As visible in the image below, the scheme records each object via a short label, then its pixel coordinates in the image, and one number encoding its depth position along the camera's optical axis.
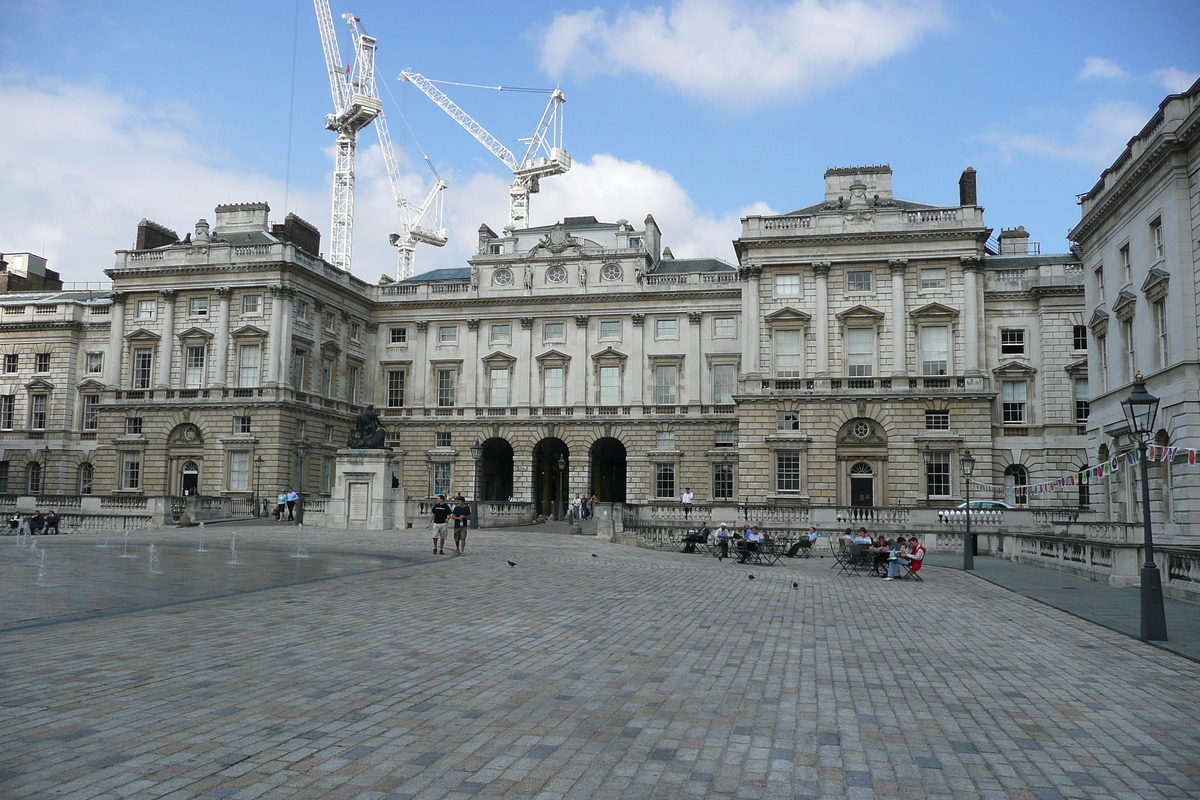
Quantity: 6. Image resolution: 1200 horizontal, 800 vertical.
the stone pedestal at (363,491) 37.91
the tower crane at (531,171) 109.88
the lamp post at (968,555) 26.97
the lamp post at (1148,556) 13.02
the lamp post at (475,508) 40.84
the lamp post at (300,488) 37.06
